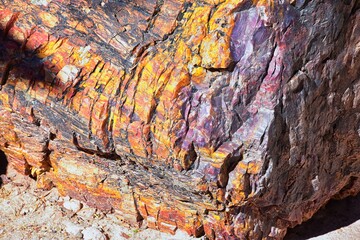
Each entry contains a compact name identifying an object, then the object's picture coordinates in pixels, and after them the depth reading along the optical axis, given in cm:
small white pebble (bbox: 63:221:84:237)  378
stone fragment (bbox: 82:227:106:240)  375
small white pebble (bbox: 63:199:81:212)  393
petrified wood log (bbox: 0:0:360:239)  319
